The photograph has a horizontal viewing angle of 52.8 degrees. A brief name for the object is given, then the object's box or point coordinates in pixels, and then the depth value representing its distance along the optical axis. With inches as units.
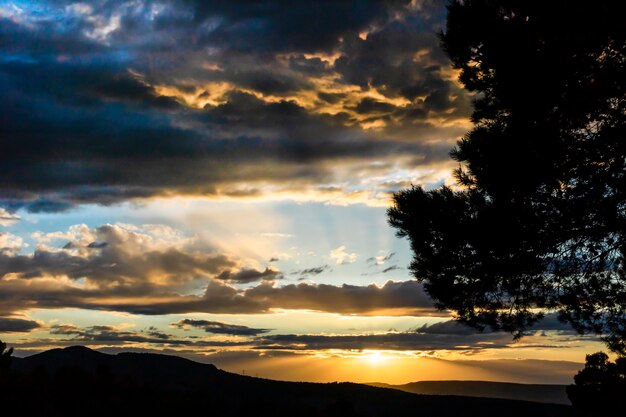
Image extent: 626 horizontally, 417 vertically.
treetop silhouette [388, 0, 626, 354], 495.5
